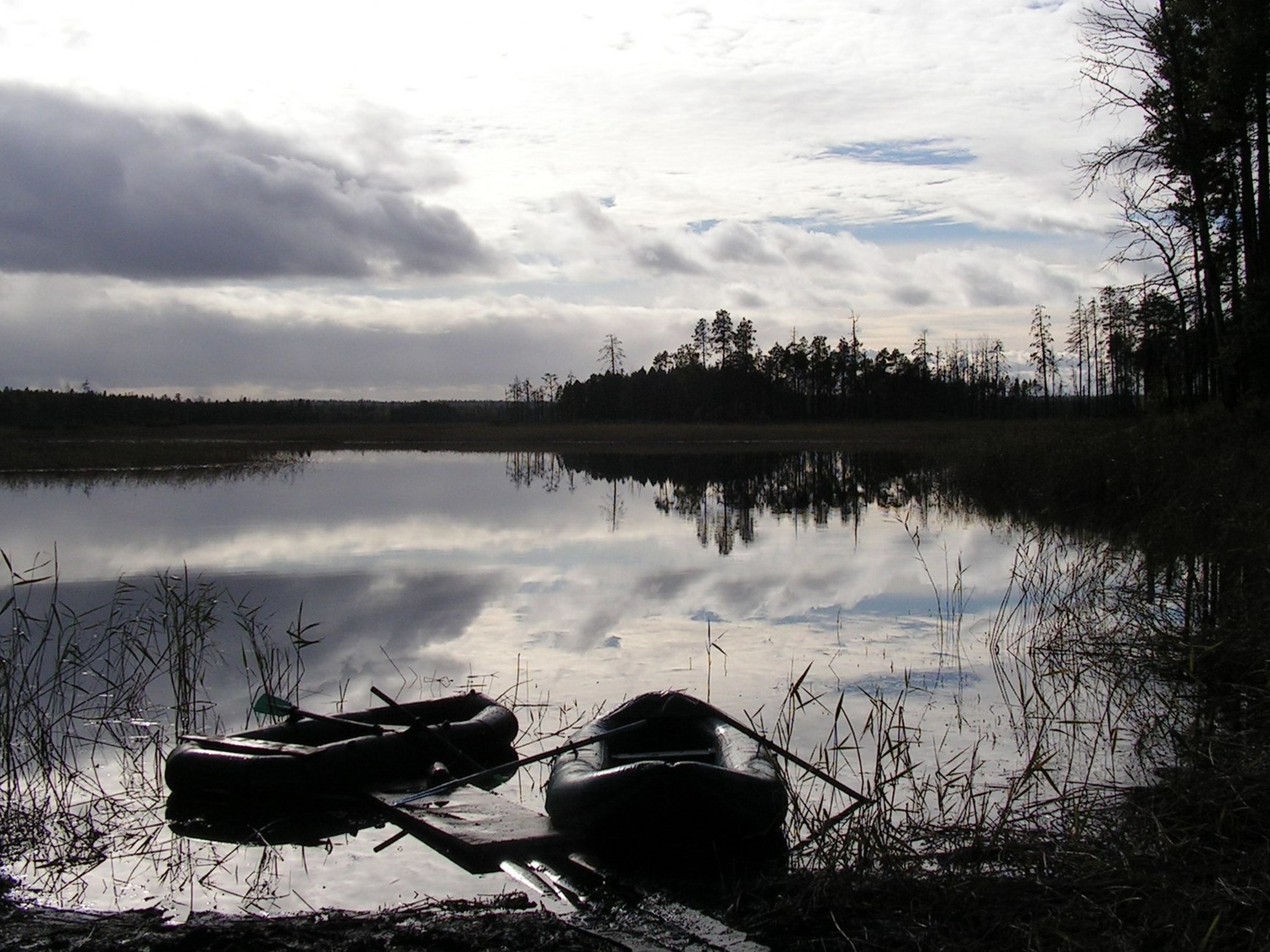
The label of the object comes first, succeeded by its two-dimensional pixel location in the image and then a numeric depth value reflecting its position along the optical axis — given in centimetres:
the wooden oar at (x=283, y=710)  696
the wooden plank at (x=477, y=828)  546
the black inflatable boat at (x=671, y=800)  539
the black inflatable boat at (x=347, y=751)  642
